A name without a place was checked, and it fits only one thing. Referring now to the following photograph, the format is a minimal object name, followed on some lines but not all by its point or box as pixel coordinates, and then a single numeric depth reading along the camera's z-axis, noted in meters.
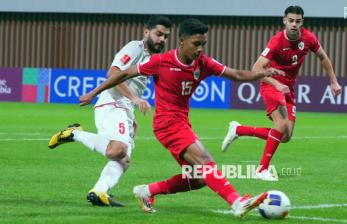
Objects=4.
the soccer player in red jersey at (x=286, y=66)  26.71
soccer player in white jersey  20.49
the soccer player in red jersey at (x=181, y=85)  18.71
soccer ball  18.23
